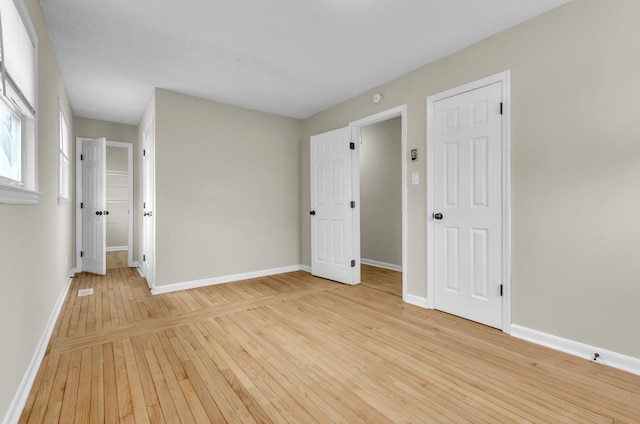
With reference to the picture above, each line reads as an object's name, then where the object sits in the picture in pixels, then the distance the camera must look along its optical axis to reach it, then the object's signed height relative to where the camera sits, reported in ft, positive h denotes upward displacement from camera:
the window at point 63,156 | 10.63 +2.18
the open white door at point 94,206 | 14.76 +0.34
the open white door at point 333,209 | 13.00 +0.15
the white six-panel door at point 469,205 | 8.24 +0.21
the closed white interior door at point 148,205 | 12.14 +0.32
